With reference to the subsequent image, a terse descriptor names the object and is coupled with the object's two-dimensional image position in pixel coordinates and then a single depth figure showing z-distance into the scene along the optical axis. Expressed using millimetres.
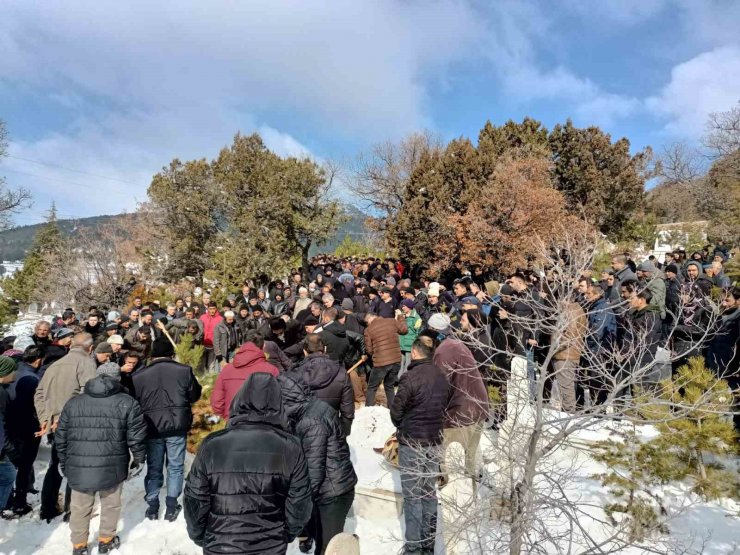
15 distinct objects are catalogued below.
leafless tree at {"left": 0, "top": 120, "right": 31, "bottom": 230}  19641
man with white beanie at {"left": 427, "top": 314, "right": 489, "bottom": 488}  4293
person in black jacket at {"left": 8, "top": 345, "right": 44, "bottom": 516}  4816
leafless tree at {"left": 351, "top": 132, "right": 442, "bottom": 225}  27359
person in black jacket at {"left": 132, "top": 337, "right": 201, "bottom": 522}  4641
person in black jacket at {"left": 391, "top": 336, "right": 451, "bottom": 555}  4031
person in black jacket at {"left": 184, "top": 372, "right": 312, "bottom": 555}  2678
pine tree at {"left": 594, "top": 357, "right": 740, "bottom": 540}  4336
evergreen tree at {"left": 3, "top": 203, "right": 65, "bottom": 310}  26297
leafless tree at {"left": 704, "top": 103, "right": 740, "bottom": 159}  21391
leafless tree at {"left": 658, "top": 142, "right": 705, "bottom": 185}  39344
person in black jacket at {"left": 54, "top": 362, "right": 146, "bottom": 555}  4016
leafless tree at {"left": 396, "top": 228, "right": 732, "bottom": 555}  2852
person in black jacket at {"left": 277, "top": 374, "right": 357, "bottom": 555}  3621
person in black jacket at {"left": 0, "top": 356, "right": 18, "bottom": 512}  4426
